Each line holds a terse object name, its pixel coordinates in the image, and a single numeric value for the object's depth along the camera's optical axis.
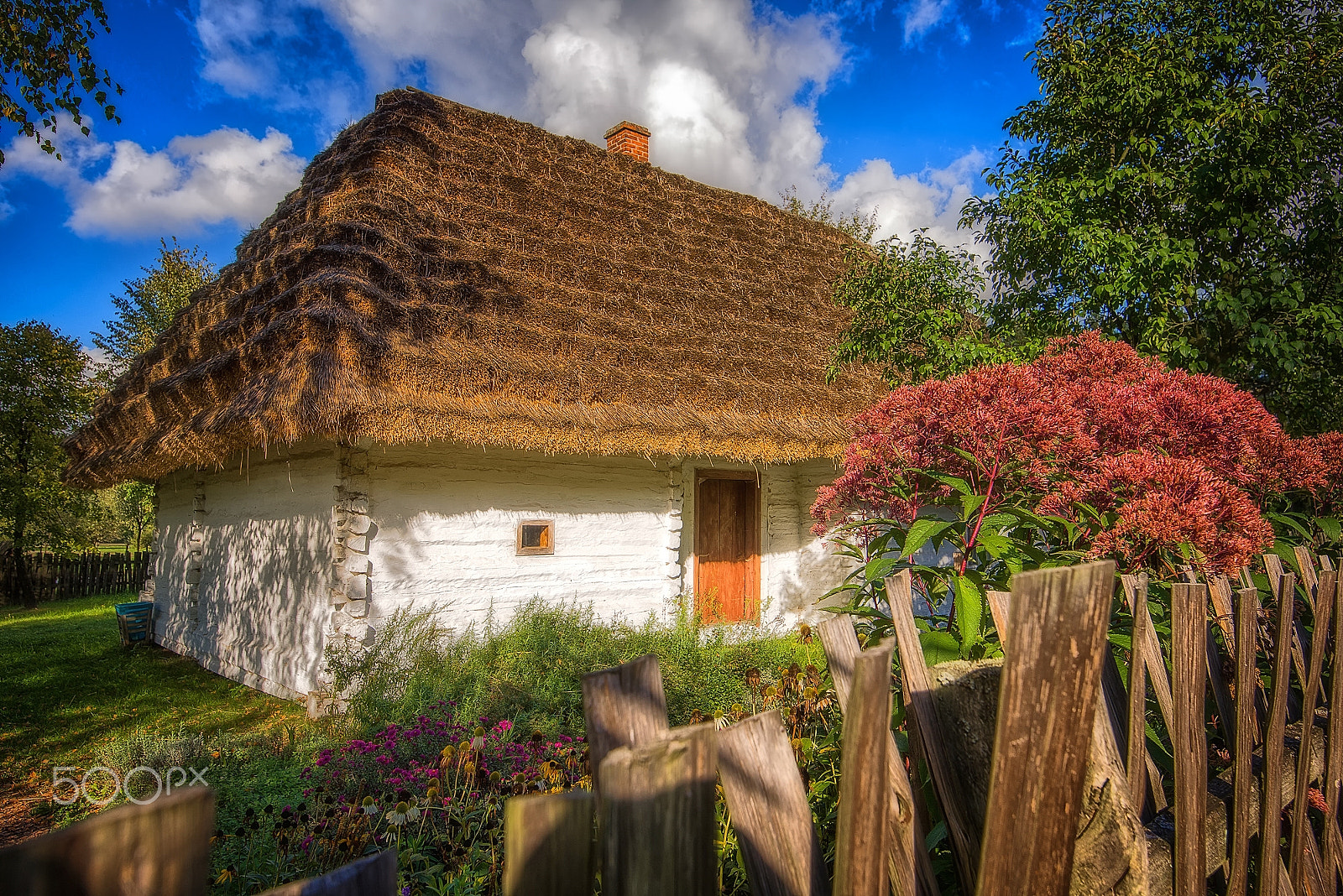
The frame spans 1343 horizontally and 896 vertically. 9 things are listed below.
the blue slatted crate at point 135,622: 9.88
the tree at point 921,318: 5.80
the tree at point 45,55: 5.07
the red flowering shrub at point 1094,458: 2.12
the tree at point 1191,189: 5.63
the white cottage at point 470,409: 6.46
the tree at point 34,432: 15.02
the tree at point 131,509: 21.56
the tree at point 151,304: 20.42
